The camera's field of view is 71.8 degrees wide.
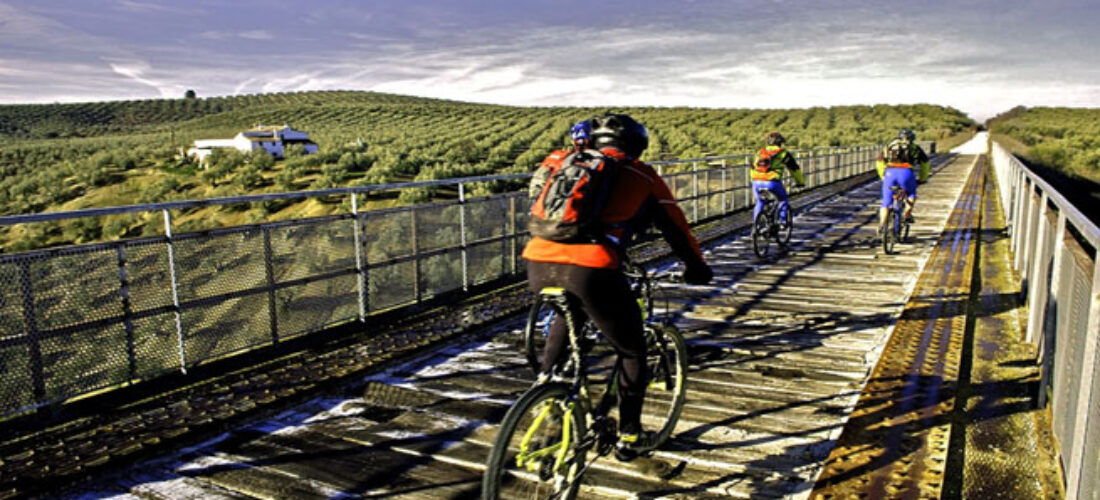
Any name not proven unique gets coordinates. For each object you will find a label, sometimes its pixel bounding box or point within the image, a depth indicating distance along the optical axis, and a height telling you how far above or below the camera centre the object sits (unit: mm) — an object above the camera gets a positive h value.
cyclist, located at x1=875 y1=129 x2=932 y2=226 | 12773 -240
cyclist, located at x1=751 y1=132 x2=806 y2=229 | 12234 -290
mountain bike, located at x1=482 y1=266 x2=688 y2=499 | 3176 -1249
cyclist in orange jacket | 3438 -467
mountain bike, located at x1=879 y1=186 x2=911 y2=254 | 12633 -1194
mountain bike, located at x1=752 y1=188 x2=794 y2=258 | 12171 -1183
